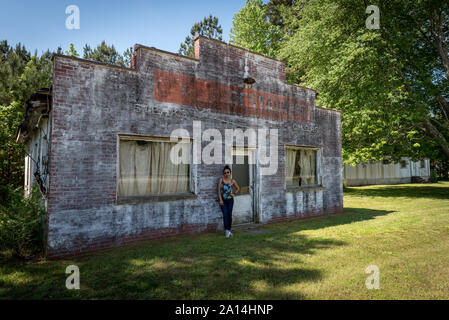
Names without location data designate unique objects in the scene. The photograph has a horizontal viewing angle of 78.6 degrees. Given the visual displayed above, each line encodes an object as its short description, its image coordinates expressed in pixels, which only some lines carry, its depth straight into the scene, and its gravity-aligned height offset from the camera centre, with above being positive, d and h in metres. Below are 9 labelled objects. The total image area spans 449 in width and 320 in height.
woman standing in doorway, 6.96 -0.65
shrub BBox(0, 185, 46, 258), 5.21 -1.03
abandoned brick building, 5.55 +0.75
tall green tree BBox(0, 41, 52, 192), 13.41 +4.50
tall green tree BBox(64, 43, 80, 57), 20.90 +9.39
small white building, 25.50 -0.27
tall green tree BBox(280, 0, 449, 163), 15.09 +5.75
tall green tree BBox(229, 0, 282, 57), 25.83 +13.54
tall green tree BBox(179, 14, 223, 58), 26.70 +14.07
